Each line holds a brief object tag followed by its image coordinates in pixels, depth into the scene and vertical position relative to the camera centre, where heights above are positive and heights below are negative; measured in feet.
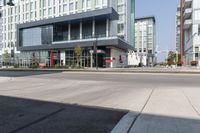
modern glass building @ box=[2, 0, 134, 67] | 128.70 +35.18
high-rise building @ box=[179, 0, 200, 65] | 126.41 +36.60
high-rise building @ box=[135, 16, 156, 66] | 292.90 +61.41
